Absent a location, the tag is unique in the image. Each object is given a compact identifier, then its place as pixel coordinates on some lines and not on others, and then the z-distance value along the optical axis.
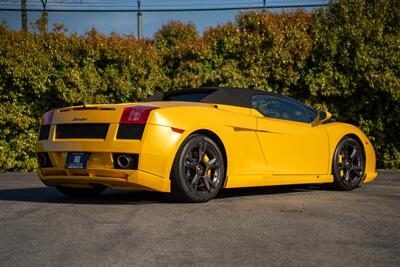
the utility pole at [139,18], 29.88
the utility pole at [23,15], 28.89
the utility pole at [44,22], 13.13
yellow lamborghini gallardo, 5.82
